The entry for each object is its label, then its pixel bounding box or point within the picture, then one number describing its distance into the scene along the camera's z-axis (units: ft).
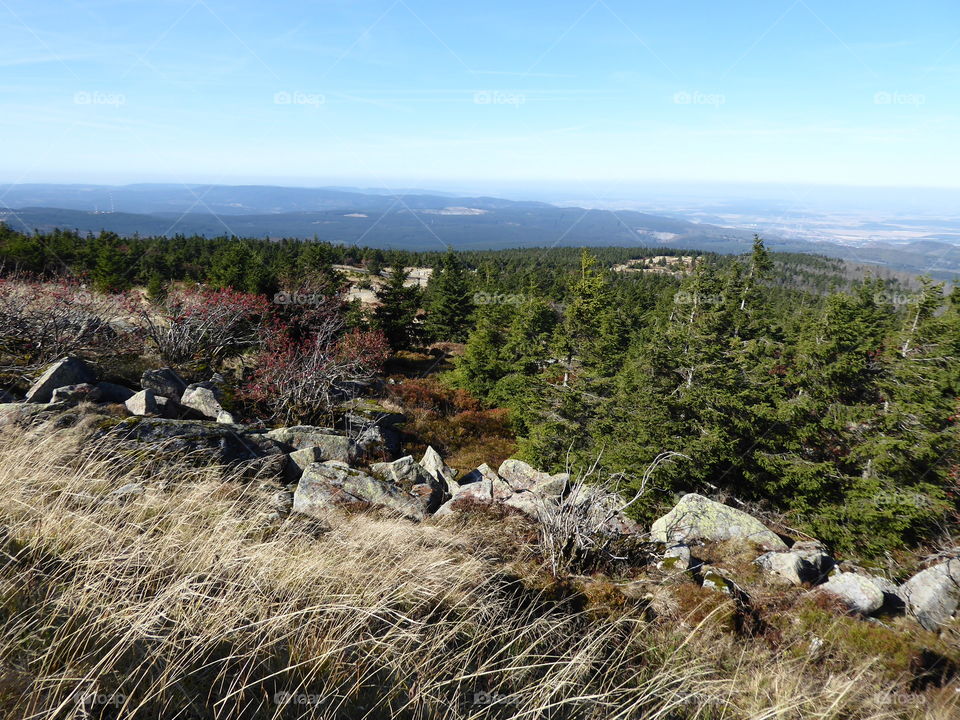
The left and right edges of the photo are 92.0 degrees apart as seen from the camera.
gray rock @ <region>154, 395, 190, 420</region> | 32.35
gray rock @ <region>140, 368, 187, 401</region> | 35.53
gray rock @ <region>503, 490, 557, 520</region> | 19.11
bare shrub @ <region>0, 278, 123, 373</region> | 38.93
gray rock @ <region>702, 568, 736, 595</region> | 18.04
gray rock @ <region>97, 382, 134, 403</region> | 32.55
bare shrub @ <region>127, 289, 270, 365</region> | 51.62
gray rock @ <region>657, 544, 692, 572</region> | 19.34
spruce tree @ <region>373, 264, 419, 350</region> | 128.66
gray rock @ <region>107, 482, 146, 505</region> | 14.34
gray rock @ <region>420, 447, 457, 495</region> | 36.14
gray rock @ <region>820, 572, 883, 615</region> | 20.93
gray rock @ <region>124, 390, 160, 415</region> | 30.45
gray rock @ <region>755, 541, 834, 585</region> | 22.76
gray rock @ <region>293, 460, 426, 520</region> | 22.18
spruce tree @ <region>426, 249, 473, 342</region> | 153.89
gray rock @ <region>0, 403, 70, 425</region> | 20.88
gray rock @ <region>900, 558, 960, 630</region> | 22.58
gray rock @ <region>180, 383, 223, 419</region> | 36.81
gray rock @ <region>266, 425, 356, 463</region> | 35.88
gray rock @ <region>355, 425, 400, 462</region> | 40.47
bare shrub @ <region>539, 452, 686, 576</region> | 17.19
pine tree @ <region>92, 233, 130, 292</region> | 131.03
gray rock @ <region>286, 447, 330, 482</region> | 28.60
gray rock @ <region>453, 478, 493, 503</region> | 25.11
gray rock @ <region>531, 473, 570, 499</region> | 33.82
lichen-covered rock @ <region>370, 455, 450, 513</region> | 27.81
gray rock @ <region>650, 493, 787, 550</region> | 26.99
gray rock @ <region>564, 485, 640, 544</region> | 18.17
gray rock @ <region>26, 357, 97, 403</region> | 30.30
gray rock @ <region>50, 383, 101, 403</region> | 29.07
